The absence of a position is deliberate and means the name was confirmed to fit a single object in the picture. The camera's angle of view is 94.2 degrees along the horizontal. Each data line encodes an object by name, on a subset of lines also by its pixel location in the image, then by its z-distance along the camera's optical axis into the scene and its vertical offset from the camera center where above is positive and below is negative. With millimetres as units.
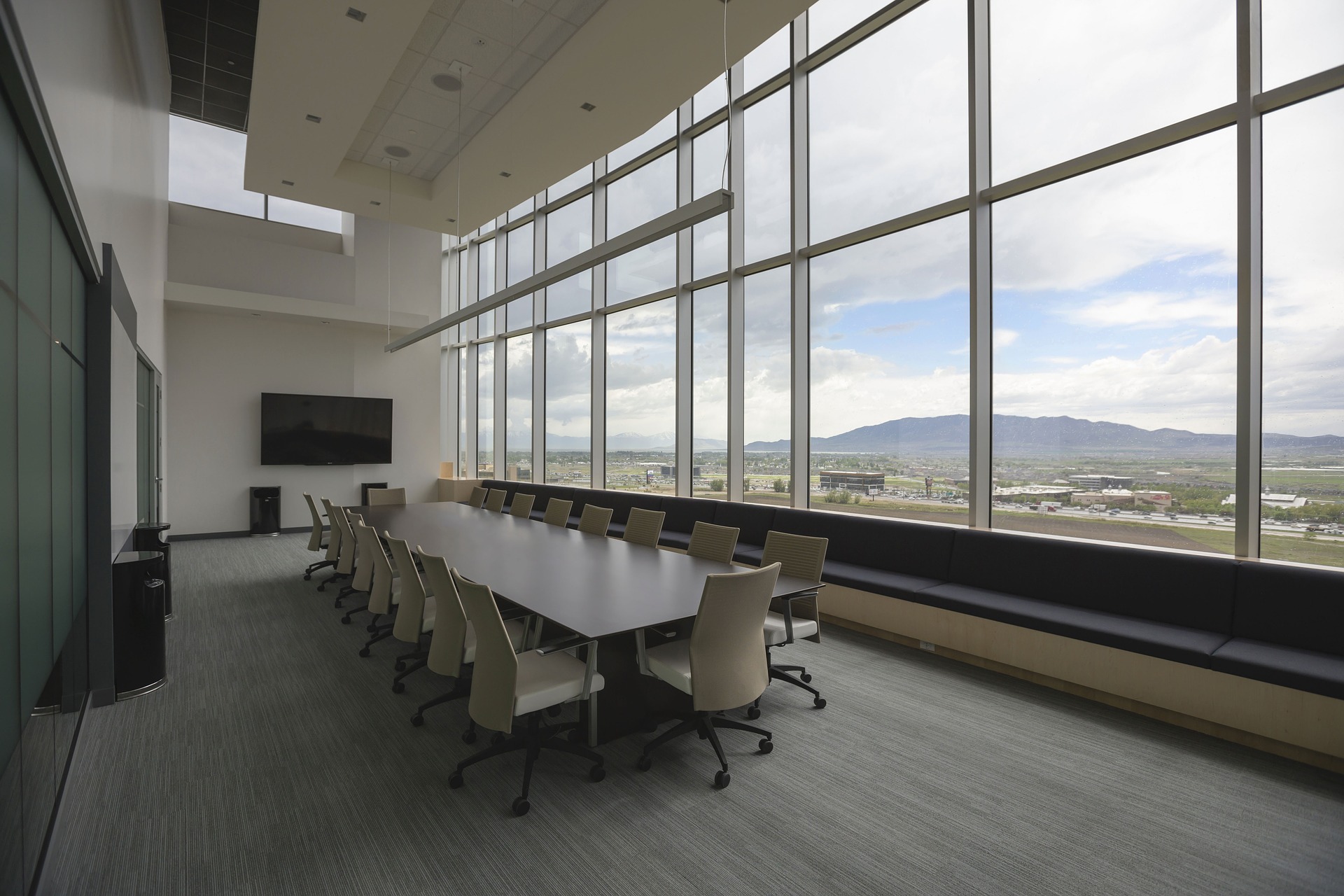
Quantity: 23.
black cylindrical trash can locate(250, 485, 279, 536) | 10188 -1059
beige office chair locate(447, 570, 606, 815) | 2635 -1063
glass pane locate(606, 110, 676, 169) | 8031 +4082
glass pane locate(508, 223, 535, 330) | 10805 +3175
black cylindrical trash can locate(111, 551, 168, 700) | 3779 -1121
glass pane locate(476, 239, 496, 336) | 11711 +3224
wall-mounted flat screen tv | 10398 +259
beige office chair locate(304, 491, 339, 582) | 6781 -1049
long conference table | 3072 -816
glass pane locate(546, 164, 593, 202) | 9453 +4109
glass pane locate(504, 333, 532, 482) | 10883 +658
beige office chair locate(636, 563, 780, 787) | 2766 -965
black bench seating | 3342 -989
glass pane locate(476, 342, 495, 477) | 11836 +679
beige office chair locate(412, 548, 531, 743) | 3072 -945
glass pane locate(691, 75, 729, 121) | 7379 +4177
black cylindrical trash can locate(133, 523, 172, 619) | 5371 -827
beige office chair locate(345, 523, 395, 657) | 4281 -991
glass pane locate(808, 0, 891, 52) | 6059 +4268
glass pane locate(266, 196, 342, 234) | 11062 +4170
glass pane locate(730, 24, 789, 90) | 6738 +4290
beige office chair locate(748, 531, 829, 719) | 3551 -953
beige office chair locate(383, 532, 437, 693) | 3682 -987
